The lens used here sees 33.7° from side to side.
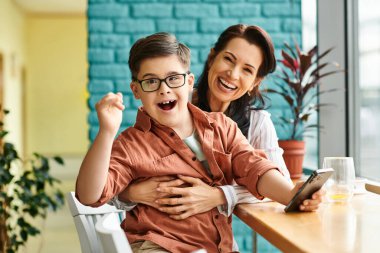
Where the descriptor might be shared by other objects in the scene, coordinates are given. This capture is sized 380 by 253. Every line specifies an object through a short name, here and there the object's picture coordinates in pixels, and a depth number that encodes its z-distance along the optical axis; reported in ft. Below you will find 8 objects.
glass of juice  6.18
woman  7.43
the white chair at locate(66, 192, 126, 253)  5.25
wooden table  4.20
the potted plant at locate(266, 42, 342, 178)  10.14
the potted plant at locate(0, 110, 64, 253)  11.47
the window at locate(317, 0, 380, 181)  11.02
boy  5.56
